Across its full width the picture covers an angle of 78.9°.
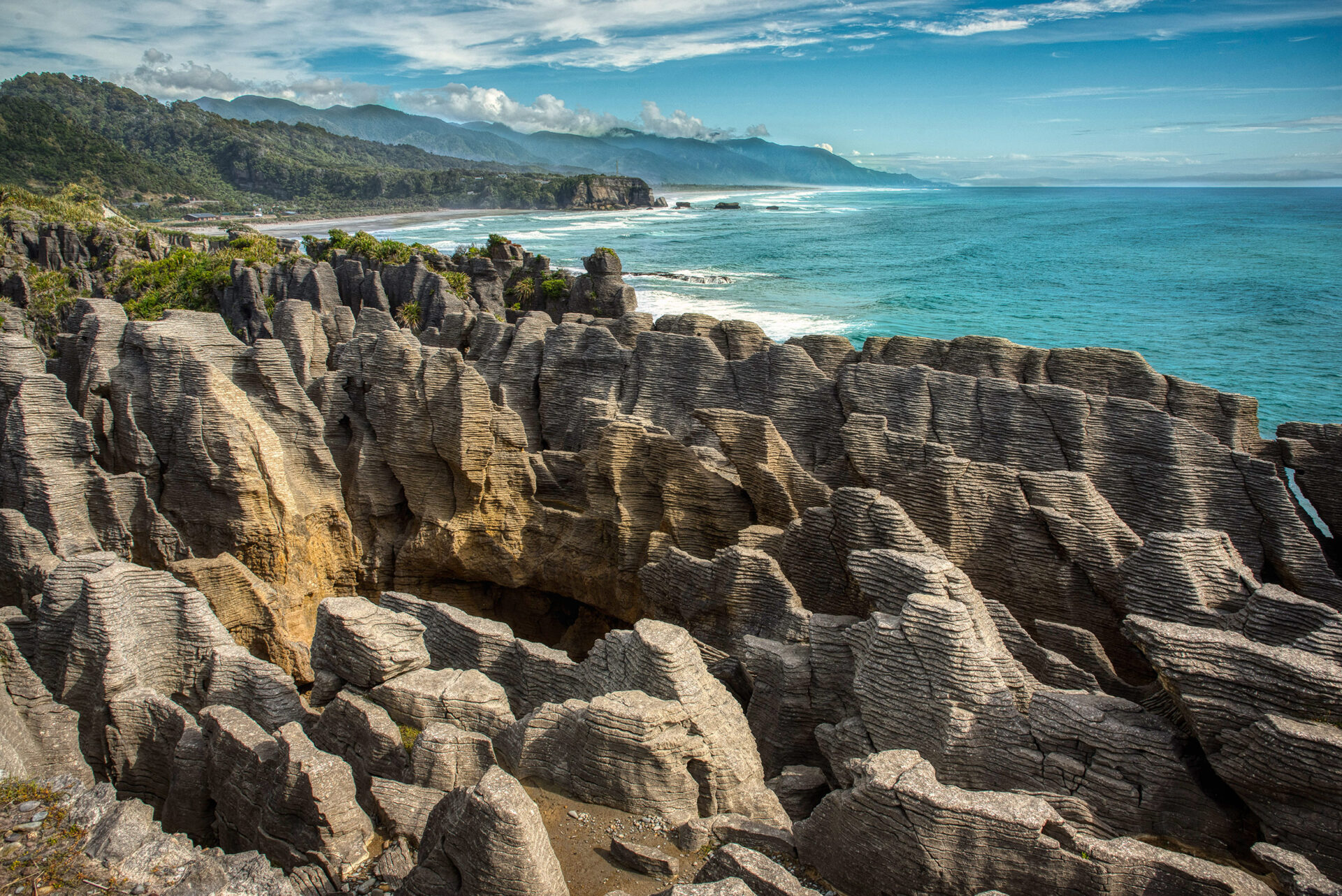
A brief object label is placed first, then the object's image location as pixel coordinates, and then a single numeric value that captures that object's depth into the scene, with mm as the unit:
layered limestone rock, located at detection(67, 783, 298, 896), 7645
